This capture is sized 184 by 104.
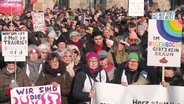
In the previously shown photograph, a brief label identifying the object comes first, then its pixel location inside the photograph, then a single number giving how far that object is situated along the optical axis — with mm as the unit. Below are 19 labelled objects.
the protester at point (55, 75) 8977
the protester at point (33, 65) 9868
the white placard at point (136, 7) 16948
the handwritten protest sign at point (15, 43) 10028
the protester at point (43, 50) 10789
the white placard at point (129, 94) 8538
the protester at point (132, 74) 8809
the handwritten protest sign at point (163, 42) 8773
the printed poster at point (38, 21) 18331
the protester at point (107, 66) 9448
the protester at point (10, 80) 9022
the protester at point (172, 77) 8700
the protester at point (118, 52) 10743
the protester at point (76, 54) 10583
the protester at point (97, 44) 11662
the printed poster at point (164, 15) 17401
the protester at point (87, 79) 8719
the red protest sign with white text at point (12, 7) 17637
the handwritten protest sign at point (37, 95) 8882
